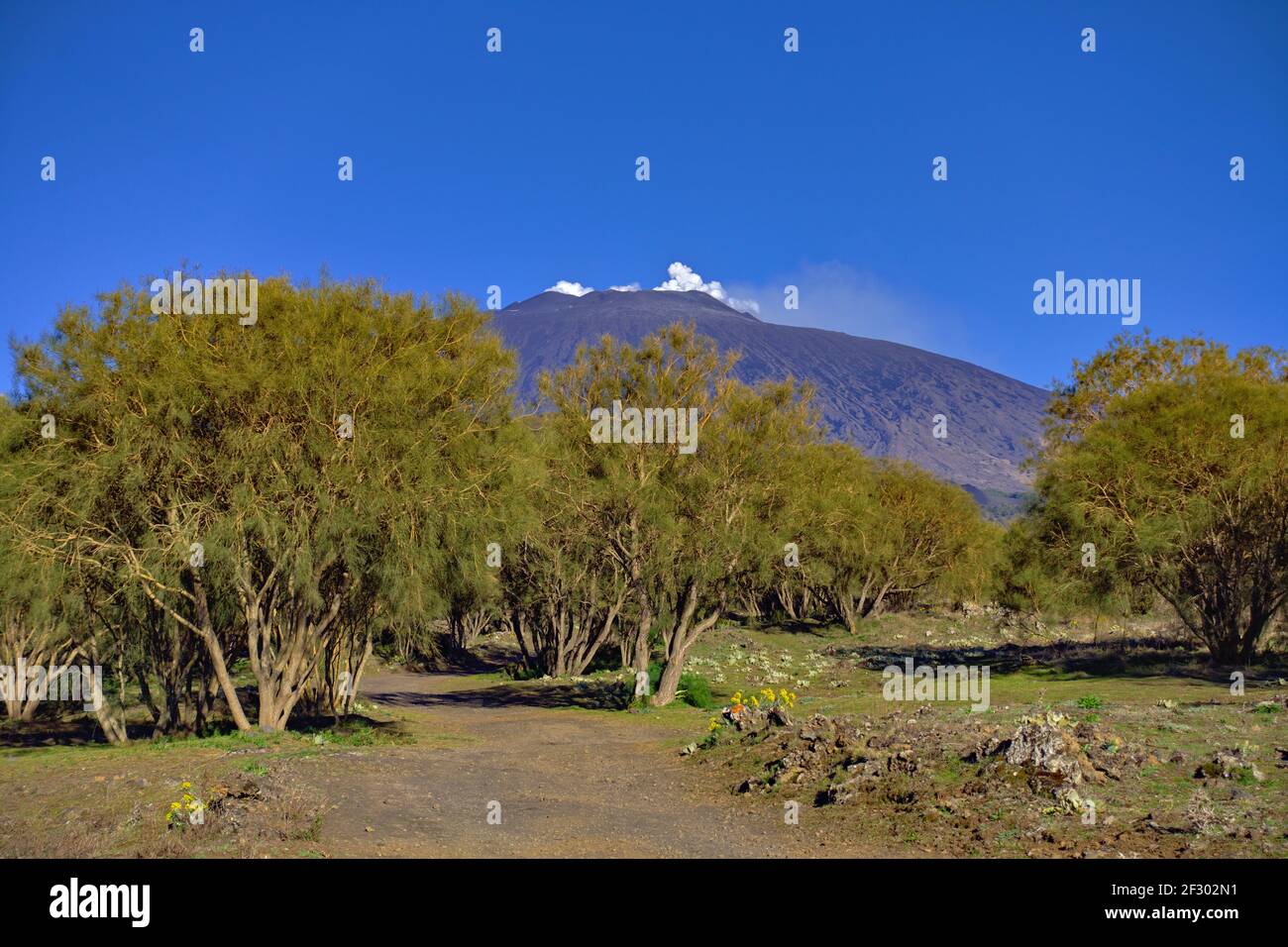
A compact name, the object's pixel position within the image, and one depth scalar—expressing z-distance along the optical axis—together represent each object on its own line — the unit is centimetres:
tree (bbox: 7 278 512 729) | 1802
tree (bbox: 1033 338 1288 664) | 3238
